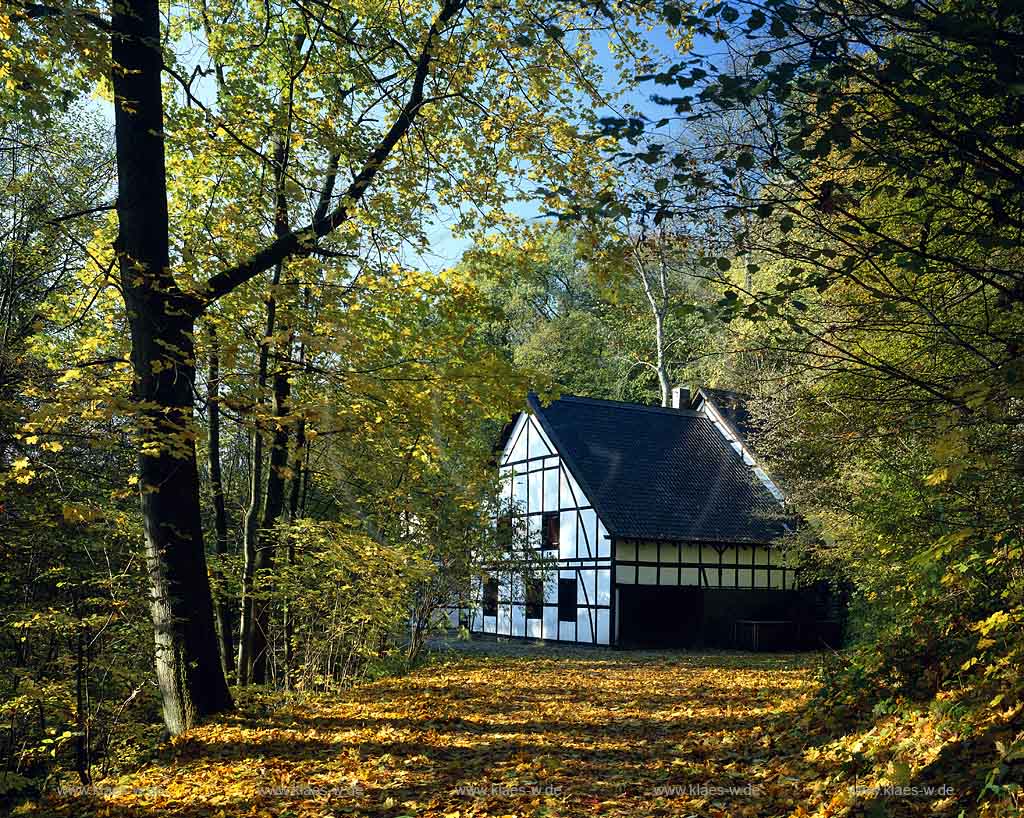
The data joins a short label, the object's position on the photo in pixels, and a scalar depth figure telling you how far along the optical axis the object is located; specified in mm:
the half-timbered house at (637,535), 22094
